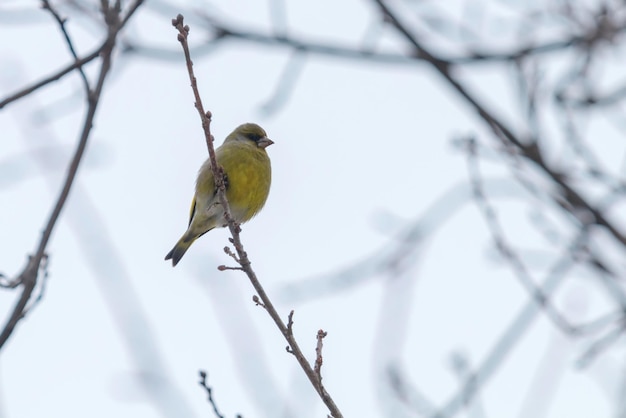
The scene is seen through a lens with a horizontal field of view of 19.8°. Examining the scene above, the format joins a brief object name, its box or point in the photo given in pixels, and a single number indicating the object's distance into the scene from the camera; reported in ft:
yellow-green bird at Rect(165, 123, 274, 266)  39.68
